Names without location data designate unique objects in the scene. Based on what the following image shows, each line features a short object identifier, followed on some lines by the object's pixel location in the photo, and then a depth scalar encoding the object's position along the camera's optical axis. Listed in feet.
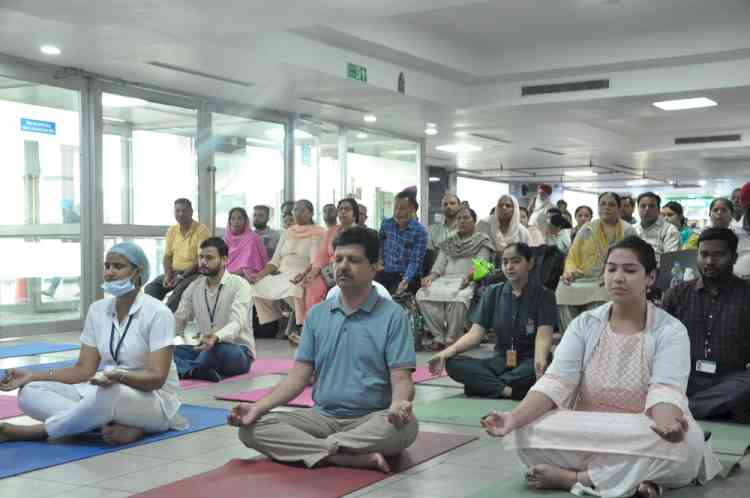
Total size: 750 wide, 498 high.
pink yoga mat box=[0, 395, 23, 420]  15.47
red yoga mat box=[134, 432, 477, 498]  10.18
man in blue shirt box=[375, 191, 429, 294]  25.86
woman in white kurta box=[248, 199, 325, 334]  27.73
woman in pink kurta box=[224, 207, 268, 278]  28.40
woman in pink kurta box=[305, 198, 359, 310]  26.94
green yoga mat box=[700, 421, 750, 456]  12.43
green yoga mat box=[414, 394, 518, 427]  15.07
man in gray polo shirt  11.17
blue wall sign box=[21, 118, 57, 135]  27.32
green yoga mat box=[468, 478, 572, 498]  9.91
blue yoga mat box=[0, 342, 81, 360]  23.16
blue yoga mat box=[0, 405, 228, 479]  11.61
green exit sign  29.19
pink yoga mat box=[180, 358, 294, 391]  19.03
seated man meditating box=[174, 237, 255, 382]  18.98
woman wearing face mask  12.66
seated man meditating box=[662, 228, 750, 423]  14.56
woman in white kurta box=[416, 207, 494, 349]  25.14
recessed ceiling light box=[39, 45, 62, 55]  24.73
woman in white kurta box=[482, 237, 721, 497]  9.49
